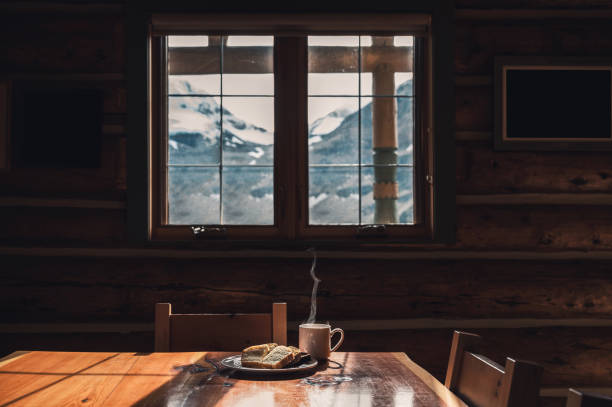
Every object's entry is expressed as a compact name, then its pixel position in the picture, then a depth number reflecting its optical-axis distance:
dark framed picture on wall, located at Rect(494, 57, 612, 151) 3.08
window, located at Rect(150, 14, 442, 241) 3.13
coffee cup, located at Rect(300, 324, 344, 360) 1.77
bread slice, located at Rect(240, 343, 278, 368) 1.63
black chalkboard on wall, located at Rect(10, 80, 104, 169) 3.06
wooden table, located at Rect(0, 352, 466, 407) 1.37
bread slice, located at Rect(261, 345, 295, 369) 1.61
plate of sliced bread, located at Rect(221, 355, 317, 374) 1.58
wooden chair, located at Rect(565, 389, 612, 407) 0.73
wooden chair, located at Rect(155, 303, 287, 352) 2.06
